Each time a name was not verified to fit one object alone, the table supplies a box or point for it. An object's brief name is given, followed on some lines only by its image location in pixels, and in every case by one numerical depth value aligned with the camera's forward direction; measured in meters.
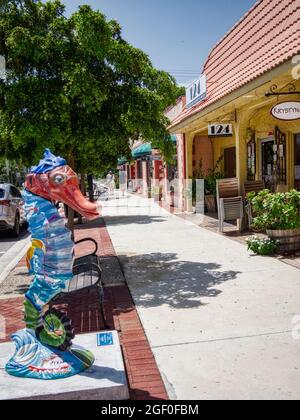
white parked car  11.87
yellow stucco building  7.28
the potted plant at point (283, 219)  7.27
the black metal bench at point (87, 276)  4.35
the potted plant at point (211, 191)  13.84
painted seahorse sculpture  3.20
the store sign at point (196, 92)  11.45
